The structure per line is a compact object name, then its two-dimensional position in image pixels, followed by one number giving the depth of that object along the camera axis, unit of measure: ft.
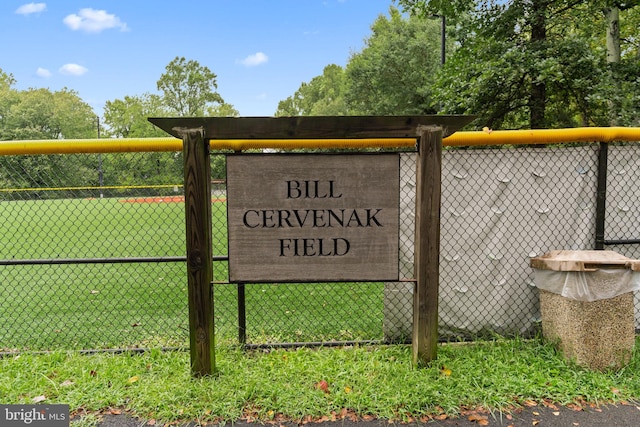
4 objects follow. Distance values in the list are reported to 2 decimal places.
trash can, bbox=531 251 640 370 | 8.98
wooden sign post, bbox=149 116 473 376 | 8.69
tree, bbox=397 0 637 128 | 26.91
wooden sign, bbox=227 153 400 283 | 8.97
